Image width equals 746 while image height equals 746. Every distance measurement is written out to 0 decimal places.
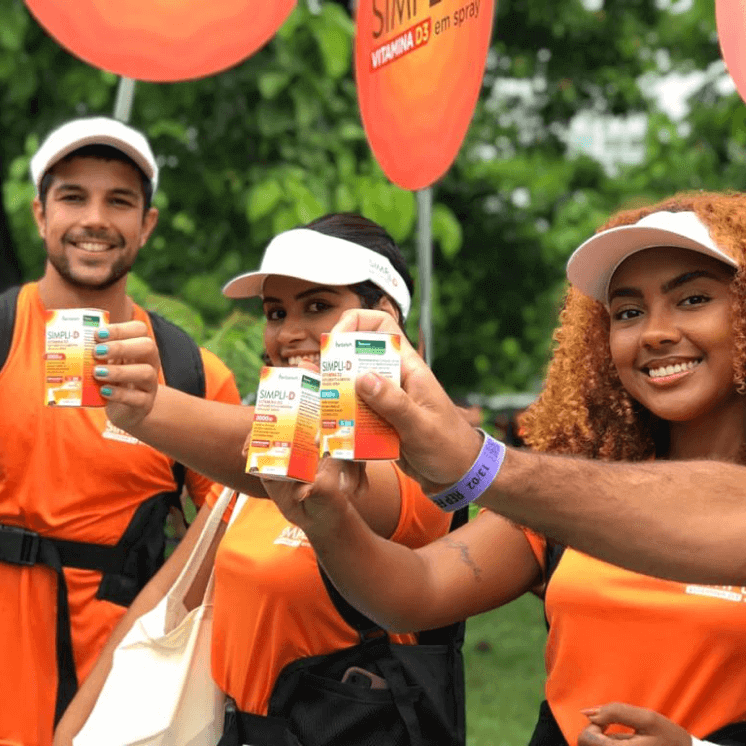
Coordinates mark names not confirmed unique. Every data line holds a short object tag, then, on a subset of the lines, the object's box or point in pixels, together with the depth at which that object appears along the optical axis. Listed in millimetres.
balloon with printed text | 3512
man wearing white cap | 3510
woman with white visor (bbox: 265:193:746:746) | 1956
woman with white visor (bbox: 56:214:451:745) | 2719
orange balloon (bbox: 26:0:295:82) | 4242
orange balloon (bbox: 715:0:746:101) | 3025
